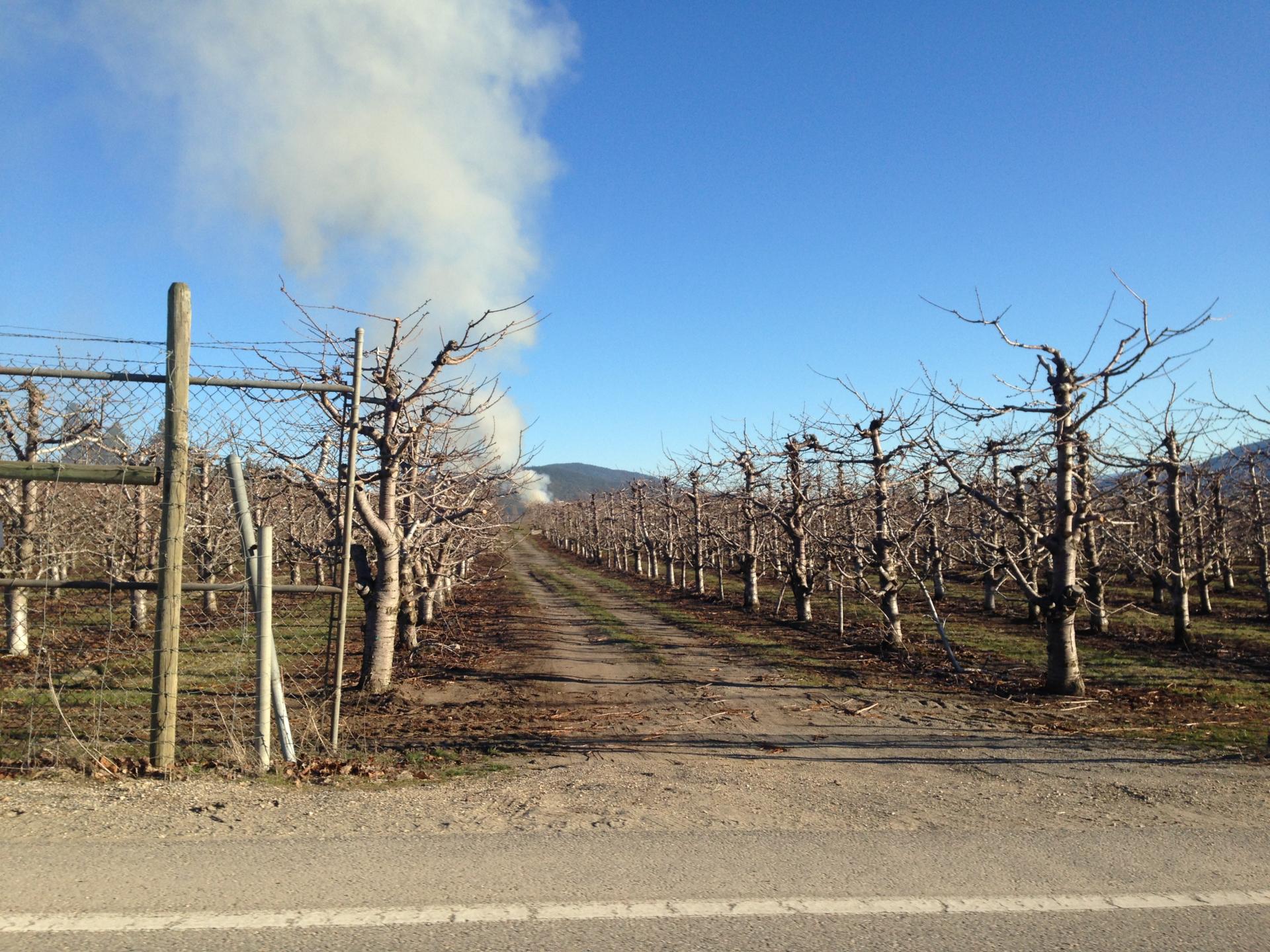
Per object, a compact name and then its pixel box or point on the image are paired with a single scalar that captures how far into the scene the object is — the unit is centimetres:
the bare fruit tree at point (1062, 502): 1027
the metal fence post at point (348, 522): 591
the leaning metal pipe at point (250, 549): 579
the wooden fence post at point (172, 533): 555
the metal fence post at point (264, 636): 576
